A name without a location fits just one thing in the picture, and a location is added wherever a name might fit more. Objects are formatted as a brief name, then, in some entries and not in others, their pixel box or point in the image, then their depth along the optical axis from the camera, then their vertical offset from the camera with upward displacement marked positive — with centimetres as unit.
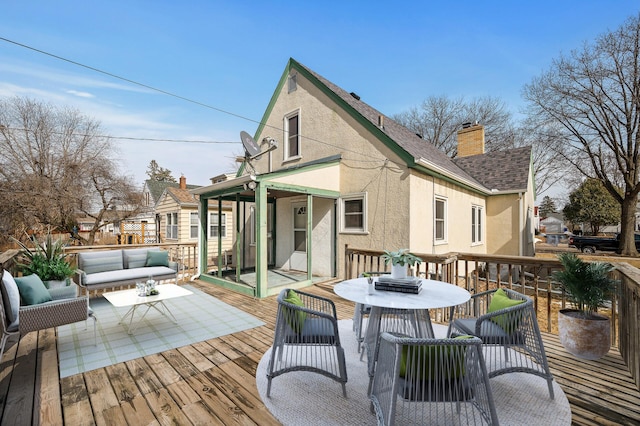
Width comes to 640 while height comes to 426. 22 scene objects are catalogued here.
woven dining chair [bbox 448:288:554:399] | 248 -112
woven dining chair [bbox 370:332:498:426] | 175 -104
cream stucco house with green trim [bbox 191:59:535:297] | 653 +60
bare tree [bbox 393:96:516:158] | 2105 +753
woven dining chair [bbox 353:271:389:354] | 352 -143
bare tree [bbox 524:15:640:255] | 1356 +598
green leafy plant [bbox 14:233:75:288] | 431 -79
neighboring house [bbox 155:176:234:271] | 1370 -19
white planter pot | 312 -63
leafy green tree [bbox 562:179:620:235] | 2691 +80
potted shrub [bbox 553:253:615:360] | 320 -115
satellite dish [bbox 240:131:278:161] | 773 +195
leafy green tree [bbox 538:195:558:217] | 4828 +134
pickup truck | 1808 -195
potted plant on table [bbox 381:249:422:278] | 308 -52
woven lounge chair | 302 -113
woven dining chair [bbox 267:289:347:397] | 253 -112
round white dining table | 261 -85
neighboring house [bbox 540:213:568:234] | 4150 -173
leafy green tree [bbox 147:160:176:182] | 4259 +687
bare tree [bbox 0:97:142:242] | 1236 +266
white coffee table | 388 -120
